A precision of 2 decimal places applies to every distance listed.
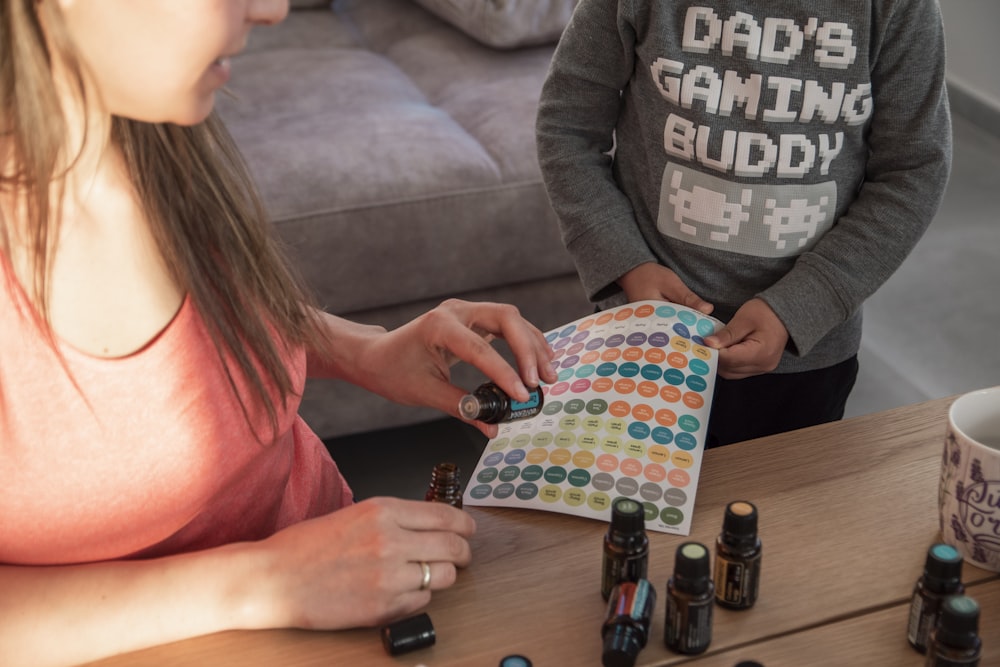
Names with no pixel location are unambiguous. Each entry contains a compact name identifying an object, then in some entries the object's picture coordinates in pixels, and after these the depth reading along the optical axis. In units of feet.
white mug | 2.39
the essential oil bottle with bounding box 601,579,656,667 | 2.27
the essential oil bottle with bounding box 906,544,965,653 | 2.23
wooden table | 2.37
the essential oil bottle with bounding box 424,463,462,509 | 2.76
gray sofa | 6.08
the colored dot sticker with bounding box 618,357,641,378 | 3.14
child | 3.55
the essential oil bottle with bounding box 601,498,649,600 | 2.39
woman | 2.15
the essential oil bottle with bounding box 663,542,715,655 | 2.25
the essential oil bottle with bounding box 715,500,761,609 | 2.36
